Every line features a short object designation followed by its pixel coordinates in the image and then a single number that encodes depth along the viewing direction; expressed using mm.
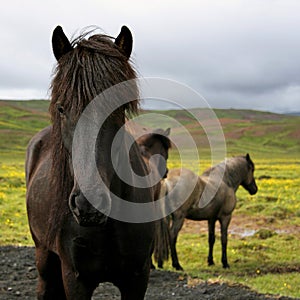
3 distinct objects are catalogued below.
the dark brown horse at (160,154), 9023
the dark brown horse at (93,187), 2587
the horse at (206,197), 9703
